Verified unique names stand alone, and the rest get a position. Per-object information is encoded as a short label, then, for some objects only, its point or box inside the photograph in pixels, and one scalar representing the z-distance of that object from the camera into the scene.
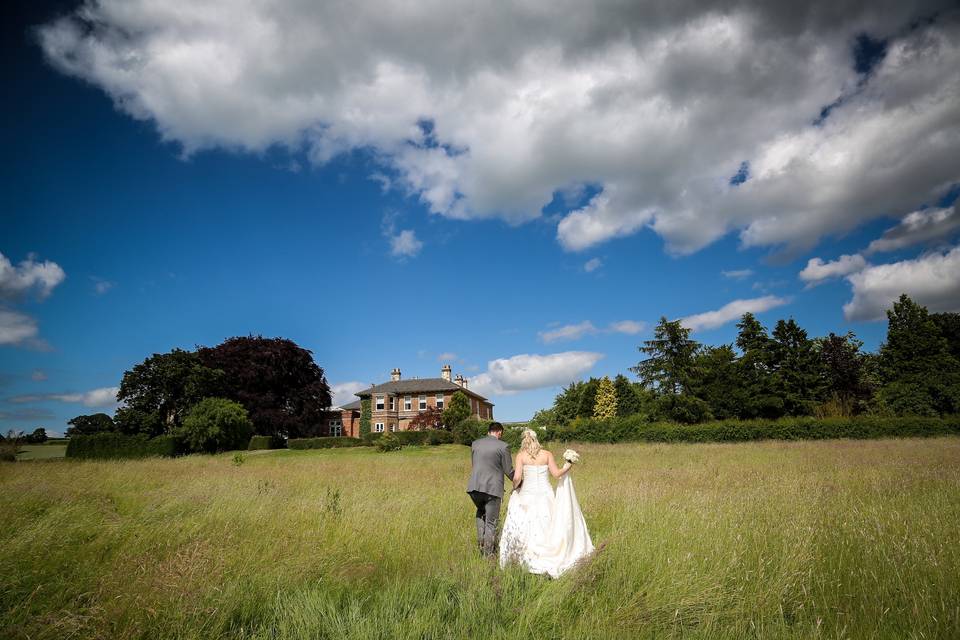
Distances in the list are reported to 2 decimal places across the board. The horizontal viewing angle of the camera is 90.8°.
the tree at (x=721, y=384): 43.62
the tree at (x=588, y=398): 64.88
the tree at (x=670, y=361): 46.09
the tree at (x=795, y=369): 41.75
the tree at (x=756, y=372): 42.16
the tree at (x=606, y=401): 60.06
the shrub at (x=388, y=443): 36.44
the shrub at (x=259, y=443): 41.84
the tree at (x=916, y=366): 36.12
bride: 5.51
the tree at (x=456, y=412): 49.50
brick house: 63.34
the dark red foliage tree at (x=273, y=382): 48.56
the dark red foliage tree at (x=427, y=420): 53.47
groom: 6.53
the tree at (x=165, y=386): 38.25
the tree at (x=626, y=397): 61.82
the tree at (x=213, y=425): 35.31
